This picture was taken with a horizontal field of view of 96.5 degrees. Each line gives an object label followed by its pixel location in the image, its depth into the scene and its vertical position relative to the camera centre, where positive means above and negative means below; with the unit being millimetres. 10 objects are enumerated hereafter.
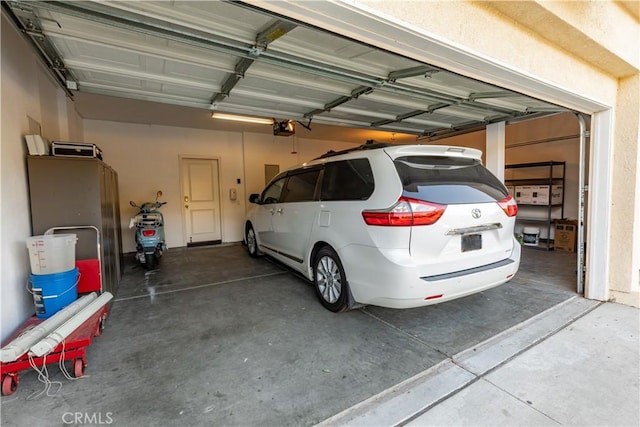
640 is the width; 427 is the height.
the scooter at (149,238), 4766 -629
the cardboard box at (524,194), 6328 +41
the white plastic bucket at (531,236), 6223 -878
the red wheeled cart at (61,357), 1800 -1020
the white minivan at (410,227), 2158 -250
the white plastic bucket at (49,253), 2314 -425
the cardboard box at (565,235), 5616 -790
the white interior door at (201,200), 6852 -4
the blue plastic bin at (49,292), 2314 -743
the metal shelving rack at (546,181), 6023 +328
